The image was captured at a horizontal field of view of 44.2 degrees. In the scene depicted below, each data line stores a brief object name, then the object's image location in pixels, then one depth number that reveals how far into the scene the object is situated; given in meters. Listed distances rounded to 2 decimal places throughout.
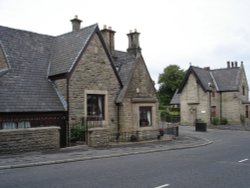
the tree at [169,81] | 78.69
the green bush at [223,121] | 45.19
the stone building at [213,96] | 44.03
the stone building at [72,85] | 17.30
